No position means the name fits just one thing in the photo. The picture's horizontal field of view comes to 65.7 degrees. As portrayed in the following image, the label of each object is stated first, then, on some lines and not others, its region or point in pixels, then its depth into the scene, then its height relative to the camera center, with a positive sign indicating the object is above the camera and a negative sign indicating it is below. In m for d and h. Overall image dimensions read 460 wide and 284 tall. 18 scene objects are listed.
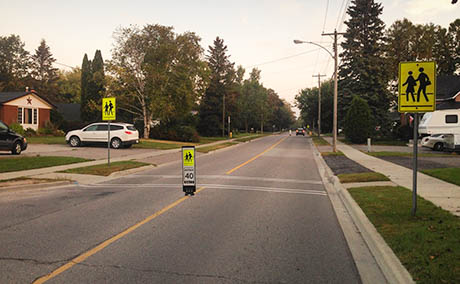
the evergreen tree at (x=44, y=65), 88.75 +17.41
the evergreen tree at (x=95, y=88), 51.06 +6.44
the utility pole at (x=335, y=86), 24.95 +3.24
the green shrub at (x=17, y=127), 32.76 +0.30
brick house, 34.62 +2.26
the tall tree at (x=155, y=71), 36.62 +6.28
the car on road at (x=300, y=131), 76.88 +0.16
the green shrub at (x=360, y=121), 38.03 +1.26
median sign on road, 7.64 -0.85
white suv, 26.06 -0.31
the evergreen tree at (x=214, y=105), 56.44 +4.24
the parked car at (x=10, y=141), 18.58 -0.57
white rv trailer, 30.45 +0.97
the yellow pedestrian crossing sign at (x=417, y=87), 6.59 +0.87
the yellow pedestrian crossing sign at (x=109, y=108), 15.12 +0.96
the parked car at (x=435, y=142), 26.28 -0.66
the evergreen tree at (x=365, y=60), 43.81 +9.03
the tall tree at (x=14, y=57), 80.31 +17.60
